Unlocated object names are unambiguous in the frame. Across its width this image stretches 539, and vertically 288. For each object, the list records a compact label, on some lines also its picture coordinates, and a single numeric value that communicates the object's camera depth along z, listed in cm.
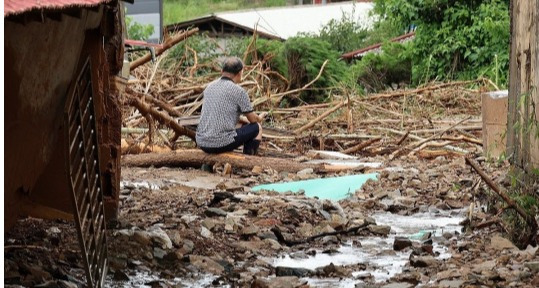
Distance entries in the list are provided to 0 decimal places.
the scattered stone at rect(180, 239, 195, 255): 1056
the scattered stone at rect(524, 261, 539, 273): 847
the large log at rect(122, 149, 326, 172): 1882
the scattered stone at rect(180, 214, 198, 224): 1226
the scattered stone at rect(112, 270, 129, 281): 924
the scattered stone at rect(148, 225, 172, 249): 1060
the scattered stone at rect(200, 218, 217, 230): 1198
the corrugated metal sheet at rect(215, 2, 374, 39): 5919
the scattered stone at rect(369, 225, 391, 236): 1236
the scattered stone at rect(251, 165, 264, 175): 1863
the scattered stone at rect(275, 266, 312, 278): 970
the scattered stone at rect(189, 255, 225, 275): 993
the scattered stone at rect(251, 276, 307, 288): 892
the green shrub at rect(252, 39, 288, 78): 3737
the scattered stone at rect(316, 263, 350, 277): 974
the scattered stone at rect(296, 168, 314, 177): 1825
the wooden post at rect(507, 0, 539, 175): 999
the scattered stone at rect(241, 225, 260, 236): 1180
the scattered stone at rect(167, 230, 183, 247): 1080
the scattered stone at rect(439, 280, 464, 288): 834
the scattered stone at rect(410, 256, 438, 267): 971
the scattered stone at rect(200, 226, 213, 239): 1153
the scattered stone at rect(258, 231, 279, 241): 1178
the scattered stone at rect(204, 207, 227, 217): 1291
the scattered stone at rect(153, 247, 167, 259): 1018
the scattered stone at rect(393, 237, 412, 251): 1117
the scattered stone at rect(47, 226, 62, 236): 1081
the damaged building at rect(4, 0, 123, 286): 680
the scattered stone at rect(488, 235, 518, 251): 980
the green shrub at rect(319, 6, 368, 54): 5409
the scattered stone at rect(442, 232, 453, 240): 1159
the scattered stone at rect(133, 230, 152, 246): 1049
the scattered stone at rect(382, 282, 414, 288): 870
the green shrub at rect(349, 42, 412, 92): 4240
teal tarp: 1628
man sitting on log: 1914
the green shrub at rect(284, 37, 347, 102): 3704
